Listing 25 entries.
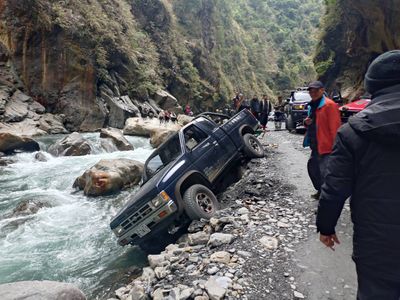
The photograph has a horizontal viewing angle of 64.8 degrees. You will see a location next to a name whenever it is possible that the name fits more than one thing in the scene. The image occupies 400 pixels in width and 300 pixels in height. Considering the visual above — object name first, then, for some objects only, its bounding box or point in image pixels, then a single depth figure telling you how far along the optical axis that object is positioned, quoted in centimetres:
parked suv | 1352
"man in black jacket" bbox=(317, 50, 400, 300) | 188
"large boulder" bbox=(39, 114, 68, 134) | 1902
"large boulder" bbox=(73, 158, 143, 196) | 977
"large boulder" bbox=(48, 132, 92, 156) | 1464
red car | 871
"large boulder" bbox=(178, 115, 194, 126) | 2494
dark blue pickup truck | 543
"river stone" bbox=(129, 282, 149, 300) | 386
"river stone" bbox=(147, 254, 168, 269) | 454
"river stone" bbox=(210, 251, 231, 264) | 402
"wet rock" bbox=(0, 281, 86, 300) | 354
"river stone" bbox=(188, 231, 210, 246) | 481
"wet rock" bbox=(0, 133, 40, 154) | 1402
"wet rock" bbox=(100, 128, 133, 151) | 1680
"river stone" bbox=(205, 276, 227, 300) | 332
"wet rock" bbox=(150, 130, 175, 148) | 1789
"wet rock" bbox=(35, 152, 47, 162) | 1383
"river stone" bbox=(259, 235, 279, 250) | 431
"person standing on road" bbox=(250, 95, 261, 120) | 1368
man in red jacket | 457
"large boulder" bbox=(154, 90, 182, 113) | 3053
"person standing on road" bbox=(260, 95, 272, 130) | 1390
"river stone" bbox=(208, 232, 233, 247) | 449
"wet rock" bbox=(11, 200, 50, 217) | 825
